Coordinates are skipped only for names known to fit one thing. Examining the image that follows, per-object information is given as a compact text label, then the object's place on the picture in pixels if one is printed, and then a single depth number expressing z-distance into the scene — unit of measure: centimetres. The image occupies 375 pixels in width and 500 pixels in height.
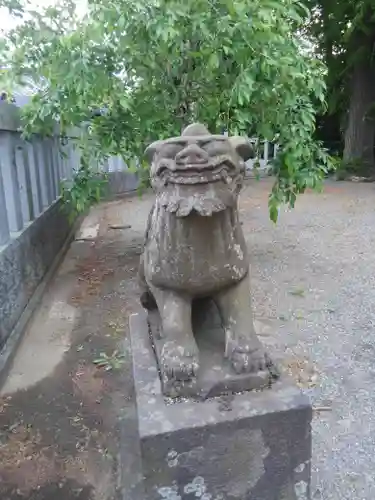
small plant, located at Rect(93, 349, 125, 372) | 261
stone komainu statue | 126
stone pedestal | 133
